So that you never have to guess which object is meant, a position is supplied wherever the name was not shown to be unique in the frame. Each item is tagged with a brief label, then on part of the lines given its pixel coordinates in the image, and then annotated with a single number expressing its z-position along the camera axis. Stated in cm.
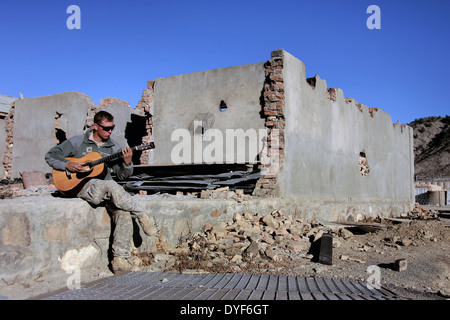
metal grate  295
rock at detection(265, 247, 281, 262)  457
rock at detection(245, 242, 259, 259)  464
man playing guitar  402
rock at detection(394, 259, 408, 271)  427
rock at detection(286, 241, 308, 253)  512
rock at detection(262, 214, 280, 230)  614
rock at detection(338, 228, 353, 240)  629
